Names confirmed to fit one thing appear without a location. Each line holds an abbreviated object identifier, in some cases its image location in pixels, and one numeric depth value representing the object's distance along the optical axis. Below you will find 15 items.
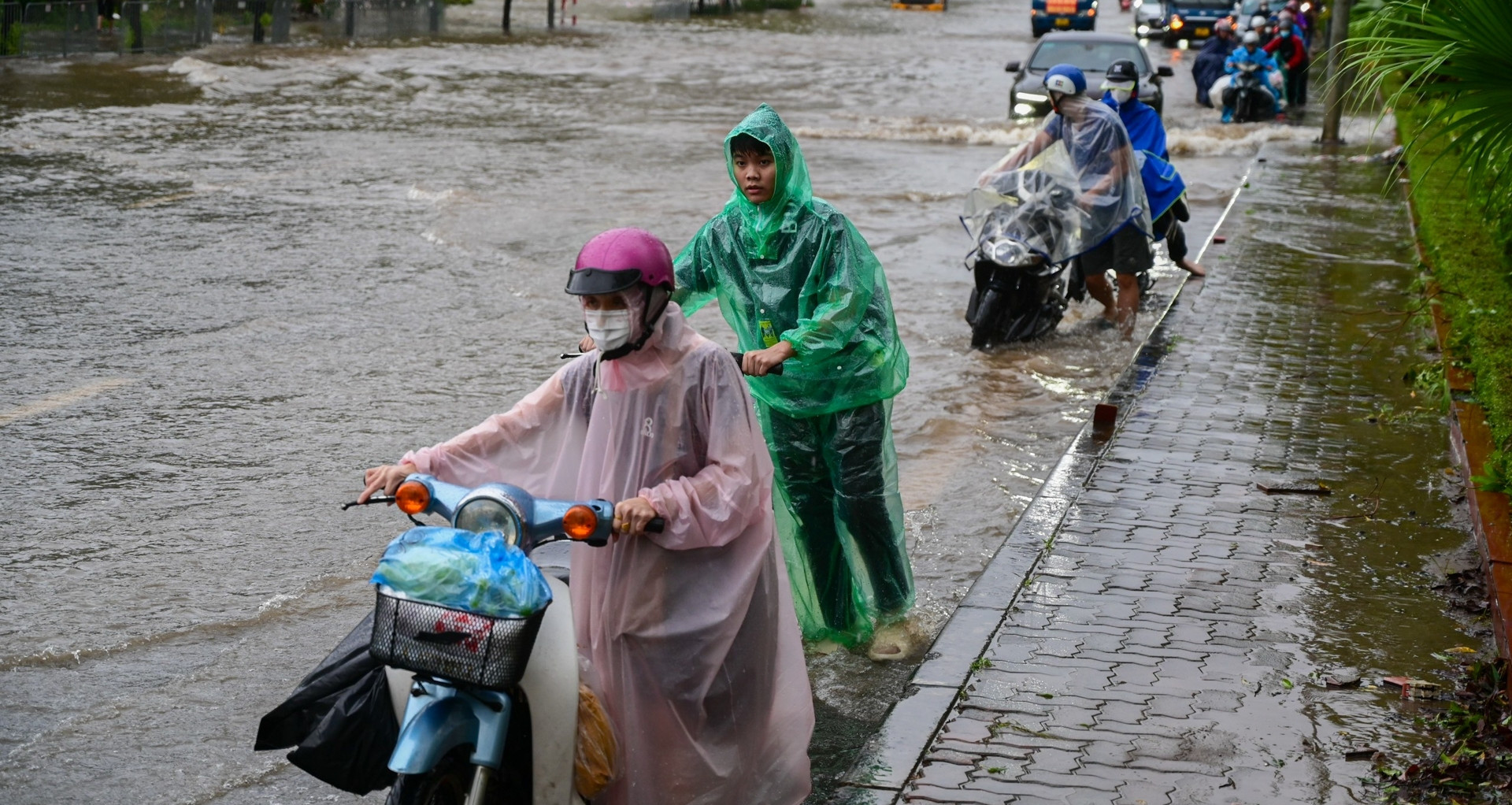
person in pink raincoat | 3.54
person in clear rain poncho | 9.48
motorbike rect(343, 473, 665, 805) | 2.89
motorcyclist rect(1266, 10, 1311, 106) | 25.47
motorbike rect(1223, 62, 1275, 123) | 23.05
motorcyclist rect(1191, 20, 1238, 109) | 25.84
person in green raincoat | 4.47
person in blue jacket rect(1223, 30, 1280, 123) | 23.16
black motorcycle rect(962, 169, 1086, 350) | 9.53
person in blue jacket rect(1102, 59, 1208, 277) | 10.30
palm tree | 5.79
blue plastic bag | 2.91
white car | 41.56
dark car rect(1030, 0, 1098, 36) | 44.00
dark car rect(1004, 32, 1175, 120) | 20.98
